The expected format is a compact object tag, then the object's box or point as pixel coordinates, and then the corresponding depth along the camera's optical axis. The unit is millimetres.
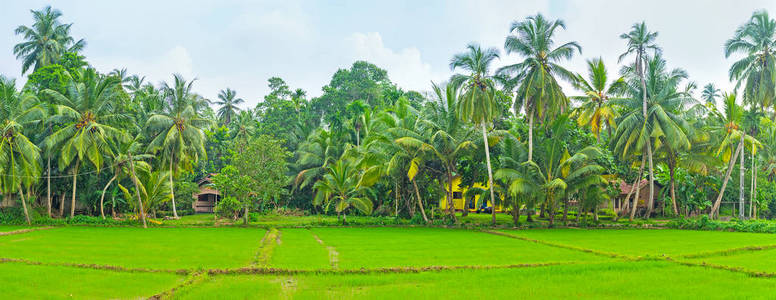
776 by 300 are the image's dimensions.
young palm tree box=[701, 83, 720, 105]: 57906
